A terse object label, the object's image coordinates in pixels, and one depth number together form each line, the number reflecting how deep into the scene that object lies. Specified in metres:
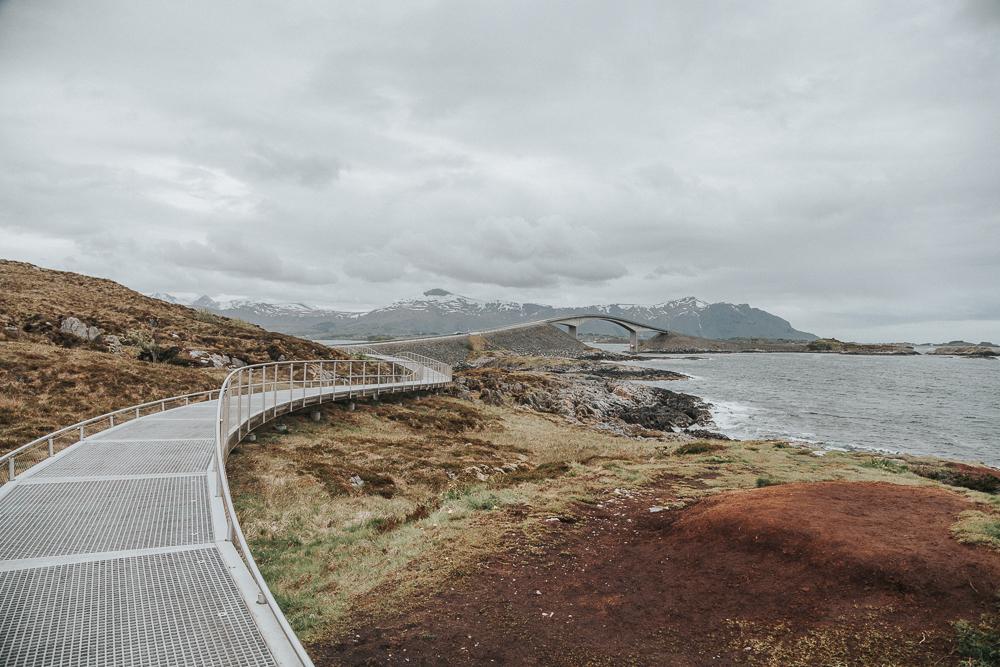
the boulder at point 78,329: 33.28
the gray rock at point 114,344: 32.16
